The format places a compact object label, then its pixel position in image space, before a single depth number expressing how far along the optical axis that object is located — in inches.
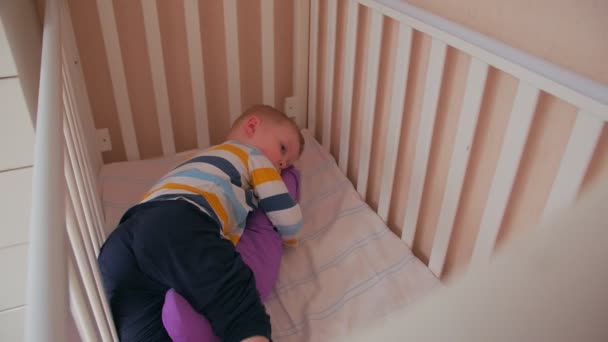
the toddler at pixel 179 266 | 35.8
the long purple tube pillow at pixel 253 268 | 34.6
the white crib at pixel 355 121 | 20.5
